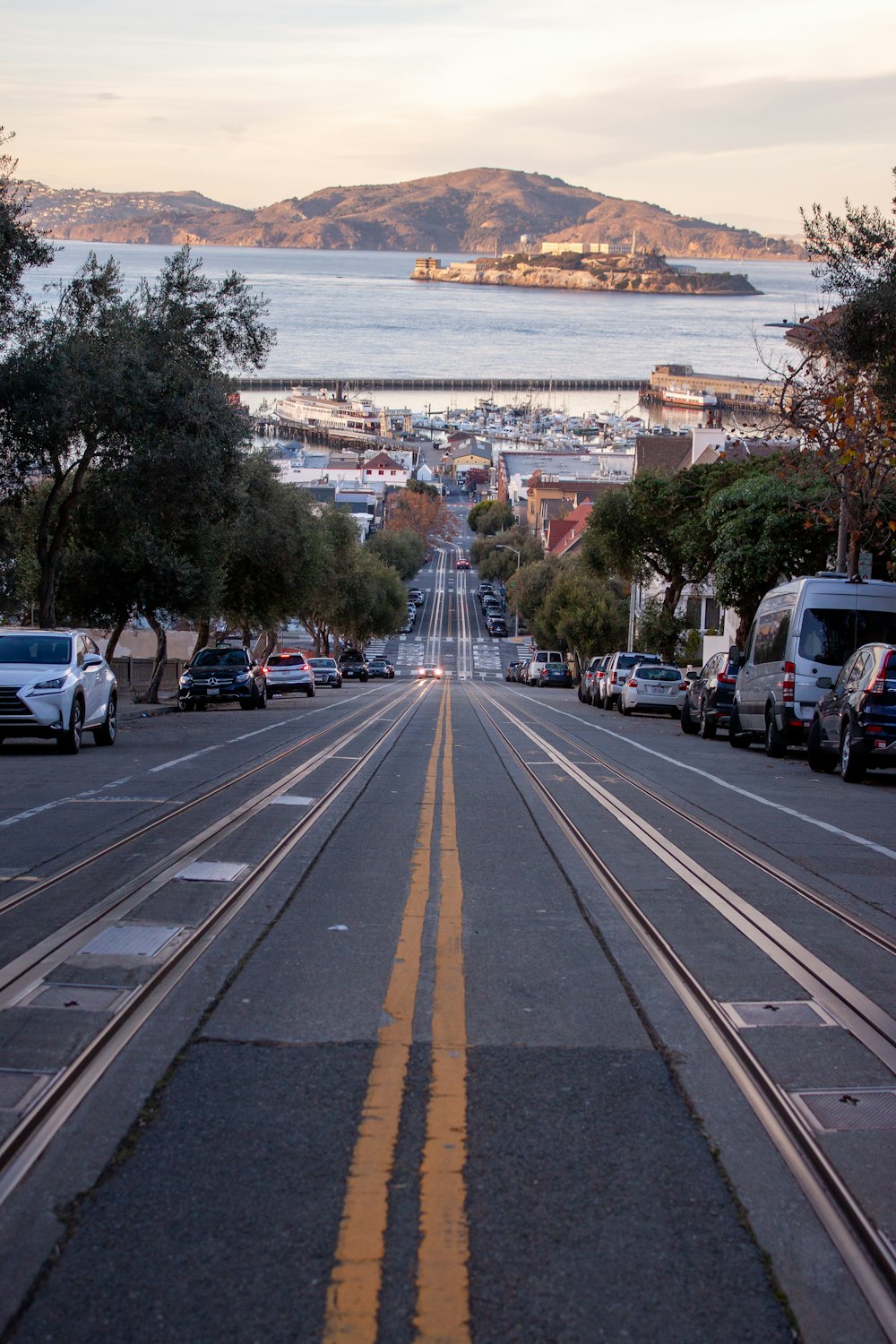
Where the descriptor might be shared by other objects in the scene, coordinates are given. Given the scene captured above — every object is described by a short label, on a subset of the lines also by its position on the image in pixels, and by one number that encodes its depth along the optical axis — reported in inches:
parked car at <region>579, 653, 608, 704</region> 1614.2
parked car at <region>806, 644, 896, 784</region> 638.5
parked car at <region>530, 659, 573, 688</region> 2559.1
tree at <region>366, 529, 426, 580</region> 4975.4
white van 786.8
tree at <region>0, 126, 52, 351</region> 894.4
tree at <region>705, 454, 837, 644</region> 1253.1
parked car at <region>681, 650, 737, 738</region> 998.4
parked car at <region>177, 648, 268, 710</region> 1247.5
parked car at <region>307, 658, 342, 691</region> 2128.4
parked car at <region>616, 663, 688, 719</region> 1347.2
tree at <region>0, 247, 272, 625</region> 971.3
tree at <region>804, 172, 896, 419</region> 850.1
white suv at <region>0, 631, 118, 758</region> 682.8
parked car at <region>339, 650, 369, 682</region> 2755.9
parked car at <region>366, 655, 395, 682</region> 2952.8
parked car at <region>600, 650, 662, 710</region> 1460.4
